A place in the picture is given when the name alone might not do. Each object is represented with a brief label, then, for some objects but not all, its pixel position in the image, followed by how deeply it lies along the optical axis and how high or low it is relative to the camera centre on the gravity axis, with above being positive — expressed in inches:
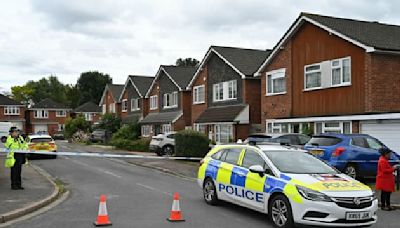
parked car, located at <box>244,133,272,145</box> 805.2 -16.5
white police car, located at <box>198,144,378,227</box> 329.4 -43.8
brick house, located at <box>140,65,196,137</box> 1692.9 +95.2
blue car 621.3 -31.3
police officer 541.0 -29.3
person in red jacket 455.5 -47.5
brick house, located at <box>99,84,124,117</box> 2453.2 +149.1
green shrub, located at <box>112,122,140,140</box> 1887.6 -15.4
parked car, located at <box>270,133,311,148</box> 783.1 -18.4
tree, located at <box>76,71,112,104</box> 4308.6 +384.1
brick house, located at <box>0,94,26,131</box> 3198.8 +113.4
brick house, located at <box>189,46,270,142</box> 1284.4 +94.7
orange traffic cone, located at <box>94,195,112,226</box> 367.2 -65.3
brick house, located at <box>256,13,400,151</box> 856.9 +92.6
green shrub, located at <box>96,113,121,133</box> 2262.6 +23.0
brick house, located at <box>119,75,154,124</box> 2074.9 +128.6
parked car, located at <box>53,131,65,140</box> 2981.1 -51.6
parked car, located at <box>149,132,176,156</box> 1220.3 -39.4
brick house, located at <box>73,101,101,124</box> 3723.7 +127.8
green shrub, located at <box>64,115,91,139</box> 2586.1 +11.6
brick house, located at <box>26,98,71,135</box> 3526.1 +81.9
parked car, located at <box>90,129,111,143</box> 2167.8 -34.3
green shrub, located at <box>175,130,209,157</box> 1022.4 -33.3
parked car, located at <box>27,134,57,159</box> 1122.7 -33.0
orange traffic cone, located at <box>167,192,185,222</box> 384.2 -65.7
